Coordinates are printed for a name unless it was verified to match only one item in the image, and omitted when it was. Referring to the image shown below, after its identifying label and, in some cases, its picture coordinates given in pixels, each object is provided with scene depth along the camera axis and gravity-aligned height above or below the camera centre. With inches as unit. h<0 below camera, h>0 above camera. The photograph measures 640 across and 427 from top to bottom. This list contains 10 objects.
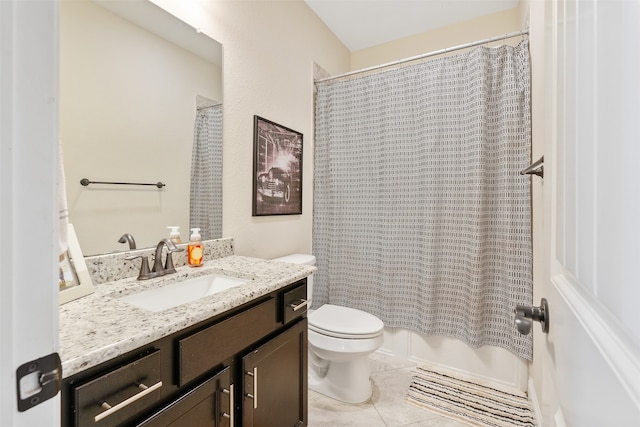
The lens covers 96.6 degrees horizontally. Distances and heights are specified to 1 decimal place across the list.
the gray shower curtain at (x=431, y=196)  69.9 +5.0
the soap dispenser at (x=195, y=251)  52.7 -7.1
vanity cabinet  24.5 -18.2
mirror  40.6 +16.3
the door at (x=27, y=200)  12.2 +0.5
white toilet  63.7 -30.9
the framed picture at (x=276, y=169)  71.2 +12.0
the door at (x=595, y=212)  10.0 +0.1
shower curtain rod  68.8 +43.7
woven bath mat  61.6 -44.2
